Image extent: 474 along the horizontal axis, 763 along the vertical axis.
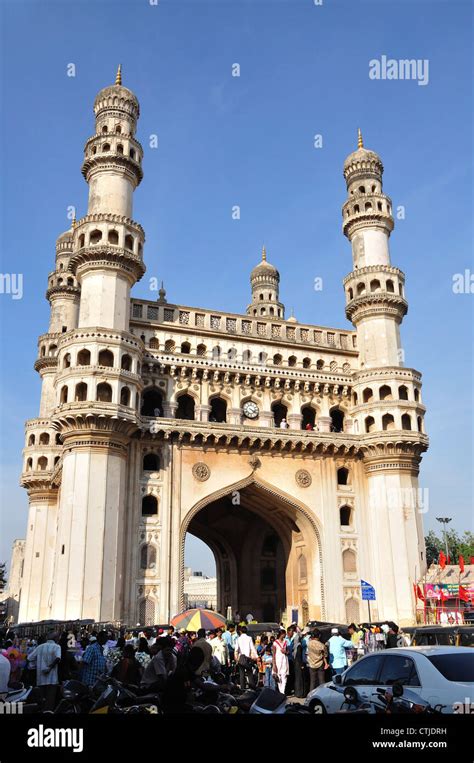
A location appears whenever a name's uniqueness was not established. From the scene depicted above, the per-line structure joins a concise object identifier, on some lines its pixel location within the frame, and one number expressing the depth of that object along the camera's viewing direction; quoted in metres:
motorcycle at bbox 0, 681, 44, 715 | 8.93
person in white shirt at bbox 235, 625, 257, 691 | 16.97
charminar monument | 30.86
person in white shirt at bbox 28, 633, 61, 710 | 11.89
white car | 8.12
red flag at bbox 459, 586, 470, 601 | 31.84
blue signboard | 27.53
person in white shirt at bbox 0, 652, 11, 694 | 9.38
